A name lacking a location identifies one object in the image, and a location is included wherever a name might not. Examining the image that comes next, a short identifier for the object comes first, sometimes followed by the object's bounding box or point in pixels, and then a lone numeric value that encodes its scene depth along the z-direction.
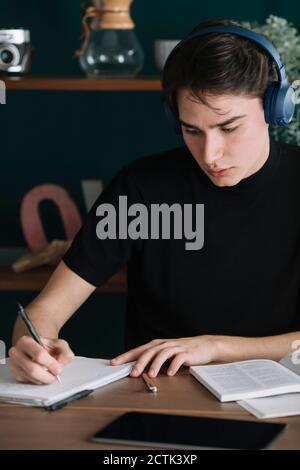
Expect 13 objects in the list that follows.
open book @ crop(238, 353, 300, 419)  1.74
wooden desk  1.65
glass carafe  2.91
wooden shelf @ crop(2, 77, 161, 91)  2.85
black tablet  1.61
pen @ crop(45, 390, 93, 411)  1.78
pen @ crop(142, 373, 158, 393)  1.86
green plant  2.86
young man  2.26
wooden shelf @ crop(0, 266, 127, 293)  2.92
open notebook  1.81
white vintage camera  2.91
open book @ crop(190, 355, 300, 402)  1.81
